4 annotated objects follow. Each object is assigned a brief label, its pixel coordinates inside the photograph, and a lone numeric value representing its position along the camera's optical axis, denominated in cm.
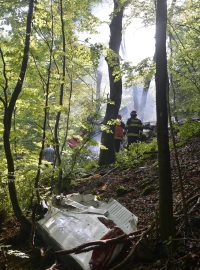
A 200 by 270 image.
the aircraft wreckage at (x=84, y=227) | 441
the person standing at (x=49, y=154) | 1128
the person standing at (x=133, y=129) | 1345
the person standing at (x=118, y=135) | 1373
